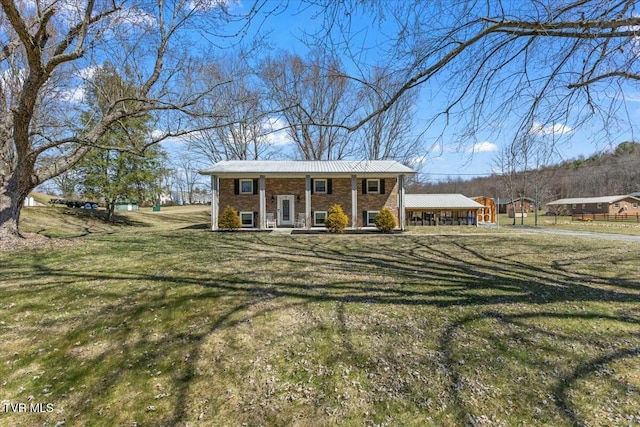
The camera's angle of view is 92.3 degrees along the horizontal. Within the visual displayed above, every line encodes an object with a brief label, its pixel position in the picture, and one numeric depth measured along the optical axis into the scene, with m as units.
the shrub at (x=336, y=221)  17.27
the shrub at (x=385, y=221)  17.92
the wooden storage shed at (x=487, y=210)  35.50
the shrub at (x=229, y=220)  17.95
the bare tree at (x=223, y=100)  7.70
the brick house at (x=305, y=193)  19.12
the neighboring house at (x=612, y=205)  44.25
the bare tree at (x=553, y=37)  3.22
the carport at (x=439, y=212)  27.00
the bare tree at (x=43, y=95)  6.95
